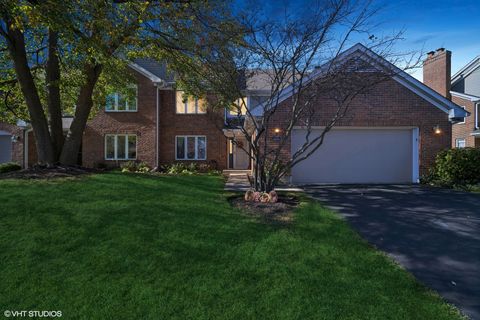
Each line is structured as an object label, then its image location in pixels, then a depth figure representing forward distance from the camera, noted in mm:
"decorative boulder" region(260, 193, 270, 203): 8477
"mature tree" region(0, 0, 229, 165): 8281
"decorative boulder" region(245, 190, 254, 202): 8675
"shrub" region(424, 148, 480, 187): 12625
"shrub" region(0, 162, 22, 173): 17094
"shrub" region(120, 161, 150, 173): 18953
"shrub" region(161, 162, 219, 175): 18697
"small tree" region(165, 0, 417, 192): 8477
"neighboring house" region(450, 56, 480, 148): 23062
